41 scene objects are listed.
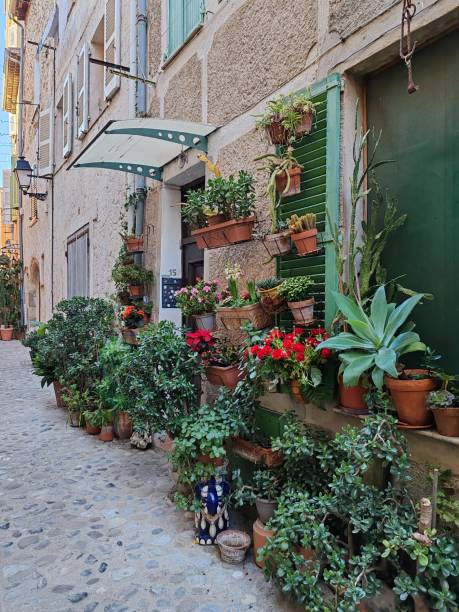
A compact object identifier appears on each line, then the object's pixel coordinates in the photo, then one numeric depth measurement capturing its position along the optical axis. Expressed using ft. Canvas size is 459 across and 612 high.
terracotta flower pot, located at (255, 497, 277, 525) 8.20
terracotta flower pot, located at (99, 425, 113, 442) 15.23
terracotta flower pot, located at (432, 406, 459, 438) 6.18
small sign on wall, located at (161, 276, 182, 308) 15.60
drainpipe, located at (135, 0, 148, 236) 16.52
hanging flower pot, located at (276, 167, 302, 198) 8.63
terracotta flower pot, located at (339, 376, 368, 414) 7.36
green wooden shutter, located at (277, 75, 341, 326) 8.22
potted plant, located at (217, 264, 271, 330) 8.89
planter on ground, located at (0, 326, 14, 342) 51.67
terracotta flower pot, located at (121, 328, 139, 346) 15.72
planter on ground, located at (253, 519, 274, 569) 7.91
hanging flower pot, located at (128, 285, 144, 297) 16.29
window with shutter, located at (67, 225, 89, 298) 23.85
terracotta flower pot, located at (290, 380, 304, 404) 8.00
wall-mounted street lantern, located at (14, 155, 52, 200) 33.68
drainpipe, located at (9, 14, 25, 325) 46.42
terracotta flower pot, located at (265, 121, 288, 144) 8.76
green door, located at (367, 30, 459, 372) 6.93
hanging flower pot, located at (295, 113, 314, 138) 8.45
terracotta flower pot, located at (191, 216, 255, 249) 9.80
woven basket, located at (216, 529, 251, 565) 8.15
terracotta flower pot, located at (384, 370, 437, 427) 6.44
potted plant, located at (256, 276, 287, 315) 8.40
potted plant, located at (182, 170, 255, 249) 9.82
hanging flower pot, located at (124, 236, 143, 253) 16.43
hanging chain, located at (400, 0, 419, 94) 6.38
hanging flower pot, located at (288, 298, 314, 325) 8.10
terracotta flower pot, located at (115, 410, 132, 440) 15.26
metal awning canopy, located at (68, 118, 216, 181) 11.44
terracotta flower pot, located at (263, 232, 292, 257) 8.63
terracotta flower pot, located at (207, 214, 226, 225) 10.23
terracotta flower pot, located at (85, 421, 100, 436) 15.89
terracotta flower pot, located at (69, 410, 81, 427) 16.89
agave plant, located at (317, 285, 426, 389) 6.59
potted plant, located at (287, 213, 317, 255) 8.18
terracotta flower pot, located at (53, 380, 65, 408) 19.65
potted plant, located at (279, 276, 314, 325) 8.13
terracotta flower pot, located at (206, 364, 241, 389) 9.78
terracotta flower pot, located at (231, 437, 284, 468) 8.48
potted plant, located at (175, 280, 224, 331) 10.84
